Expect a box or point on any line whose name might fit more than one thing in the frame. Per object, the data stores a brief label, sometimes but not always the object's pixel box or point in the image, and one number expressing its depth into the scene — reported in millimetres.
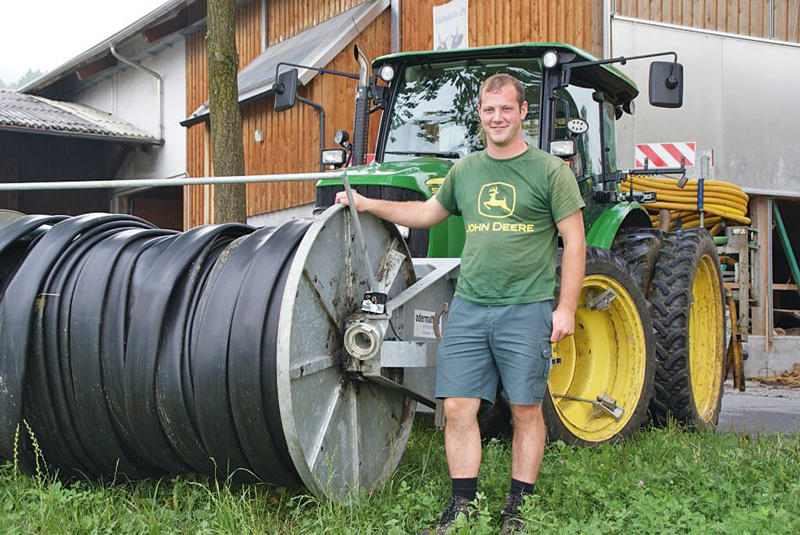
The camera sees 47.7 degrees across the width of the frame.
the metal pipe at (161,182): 3441
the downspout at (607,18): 10922
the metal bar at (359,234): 3635
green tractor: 5000
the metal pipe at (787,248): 12298
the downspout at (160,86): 18508
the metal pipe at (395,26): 13703
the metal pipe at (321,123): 6038
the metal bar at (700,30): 10977
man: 3549
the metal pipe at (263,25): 16453
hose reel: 3344
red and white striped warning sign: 10398
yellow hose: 8914
